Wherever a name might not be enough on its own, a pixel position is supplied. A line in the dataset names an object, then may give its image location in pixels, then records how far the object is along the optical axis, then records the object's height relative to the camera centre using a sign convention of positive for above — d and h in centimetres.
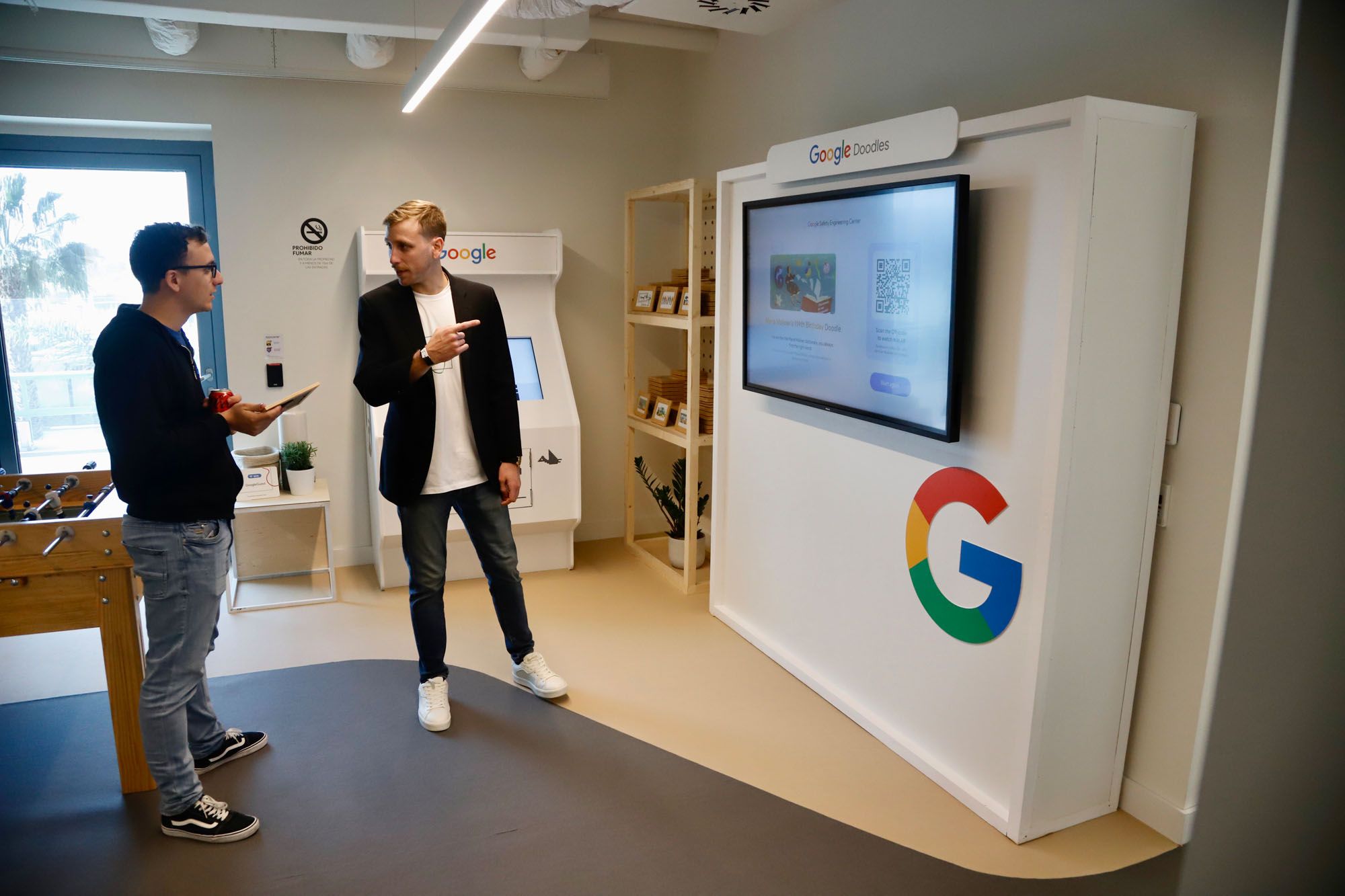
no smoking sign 455 +23
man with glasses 223 -50
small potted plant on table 427 -87
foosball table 246 -87
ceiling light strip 263 +85
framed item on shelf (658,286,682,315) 454 -4
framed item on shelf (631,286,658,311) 479 -3
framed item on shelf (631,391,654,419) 495 -66
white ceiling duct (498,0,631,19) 340 +111
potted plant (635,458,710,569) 473 -117
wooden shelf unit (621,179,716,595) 420 -29
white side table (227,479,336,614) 408 -101
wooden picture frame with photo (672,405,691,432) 455 -66
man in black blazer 293 -42
